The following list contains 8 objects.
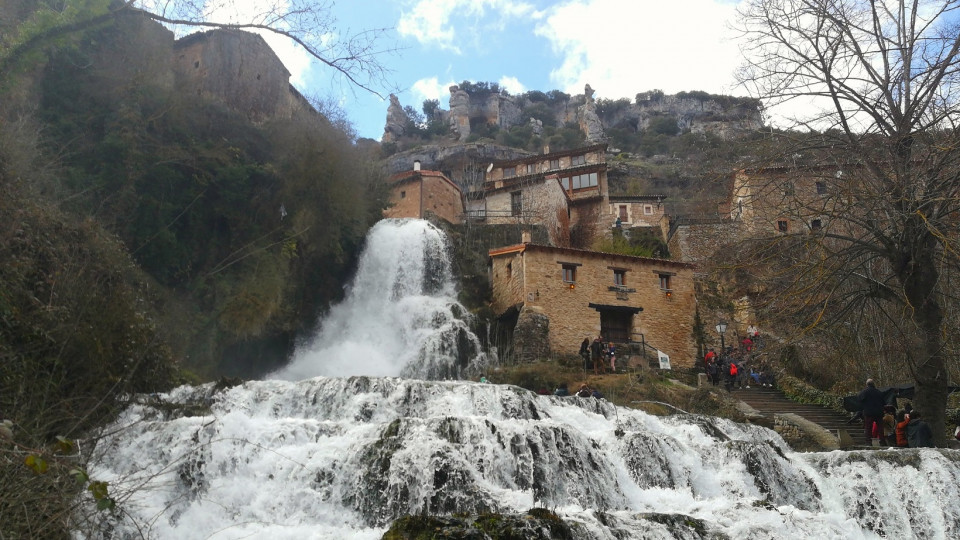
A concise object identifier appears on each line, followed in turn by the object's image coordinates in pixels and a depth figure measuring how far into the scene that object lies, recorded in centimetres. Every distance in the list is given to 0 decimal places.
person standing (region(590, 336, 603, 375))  2192
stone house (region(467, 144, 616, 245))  3703
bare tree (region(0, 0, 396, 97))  888
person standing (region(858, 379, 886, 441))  1391
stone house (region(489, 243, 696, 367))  2427
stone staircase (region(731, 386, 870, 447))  1681
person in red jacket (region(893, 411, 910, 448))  1341
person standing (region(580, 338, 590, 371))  2222
